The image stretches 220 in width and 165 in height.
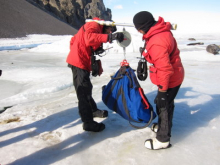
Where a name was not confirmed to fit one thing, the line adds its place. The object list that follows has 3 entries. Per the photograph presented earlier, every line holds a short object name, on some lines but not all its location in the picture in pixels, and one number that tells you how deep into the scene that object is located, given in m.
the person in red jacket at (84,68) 2.25
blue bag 2.00
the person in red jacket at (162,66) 1.68
